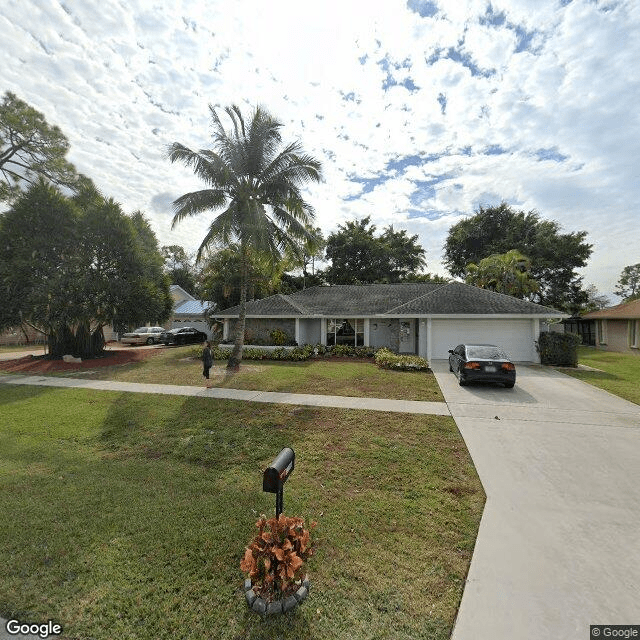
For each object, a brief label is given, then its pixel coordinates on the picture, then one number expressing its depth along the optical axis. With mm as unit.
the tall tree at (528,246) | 33000
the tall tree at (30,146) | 18938
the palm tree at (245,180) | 14242
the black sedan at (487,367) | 10906
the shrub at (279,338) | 20547
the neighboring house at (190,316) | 34719
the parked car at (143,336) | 29156
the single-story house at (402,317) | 17219
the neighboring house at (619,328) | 23172
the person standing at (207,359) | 12523
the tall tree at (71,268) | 16750
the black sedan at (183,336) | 27625
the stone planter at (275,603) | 2756
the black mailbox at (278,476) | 2865
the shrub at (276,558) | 2756
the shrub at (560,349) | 15875
